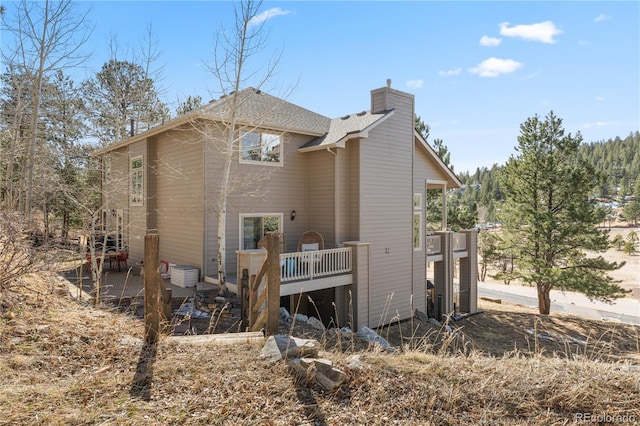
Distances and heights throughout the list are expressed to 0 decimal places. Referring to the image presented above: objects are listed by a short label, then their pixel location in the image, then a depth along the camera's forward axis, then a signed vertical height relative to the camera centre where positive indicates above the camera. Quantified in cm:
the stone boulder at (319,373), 372 -163
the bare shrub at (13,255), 487 -52
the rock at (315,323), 864 -261
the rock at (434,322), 1319 -393
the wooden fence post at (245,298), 762 -177
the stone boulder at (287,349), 412 -152
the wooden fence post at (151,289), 454 -92
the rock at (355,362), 401 -165
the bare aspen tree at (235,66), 940 +386
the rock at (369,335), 884 -304
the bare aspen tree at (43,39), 1048 +518
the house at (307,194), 1080 +65
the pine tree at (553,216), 1659 -22
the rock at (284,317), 842 -239
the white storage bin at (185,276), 1048 -174
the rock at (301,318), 886 -251
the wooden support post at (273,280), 523 -94
